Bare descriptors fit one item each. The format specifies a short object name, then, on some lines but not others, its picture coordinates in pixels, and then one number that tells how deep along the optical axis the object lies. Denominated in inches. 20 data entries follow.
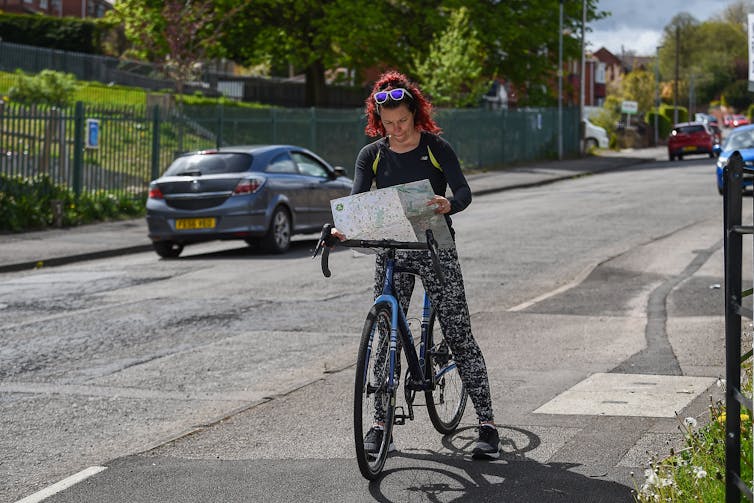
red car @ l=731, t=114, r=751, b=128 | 4117.9
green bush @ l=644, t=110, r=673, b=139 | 3282.5
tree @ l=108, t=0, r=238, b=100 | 1949.9
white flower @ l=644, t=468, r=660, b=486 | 174.2
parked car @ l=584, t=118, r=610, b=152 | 2425.0
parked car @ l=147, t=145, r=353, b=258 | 692.1
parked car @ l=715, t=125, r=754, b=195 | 1140.6
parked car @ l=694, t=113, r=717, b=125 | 4102.1
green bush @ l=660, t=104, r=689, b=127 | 3673.7
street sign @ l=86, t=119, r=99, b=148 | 912.9
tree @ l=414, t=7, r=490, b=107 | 1748.0
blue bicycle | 225.8
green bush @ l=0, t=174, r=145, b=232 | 840.9
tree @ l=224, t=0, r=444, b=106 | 1929.1
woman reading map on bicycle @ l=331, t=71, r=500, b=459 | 242.7
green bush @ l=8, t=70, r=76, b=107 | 1322.6
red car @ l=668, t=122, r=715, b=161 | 2175.2
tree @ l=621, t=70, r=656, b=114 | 3715.6
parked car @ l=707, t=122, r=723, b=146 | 2372.7
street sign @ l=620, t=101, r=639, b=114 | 2920.8
